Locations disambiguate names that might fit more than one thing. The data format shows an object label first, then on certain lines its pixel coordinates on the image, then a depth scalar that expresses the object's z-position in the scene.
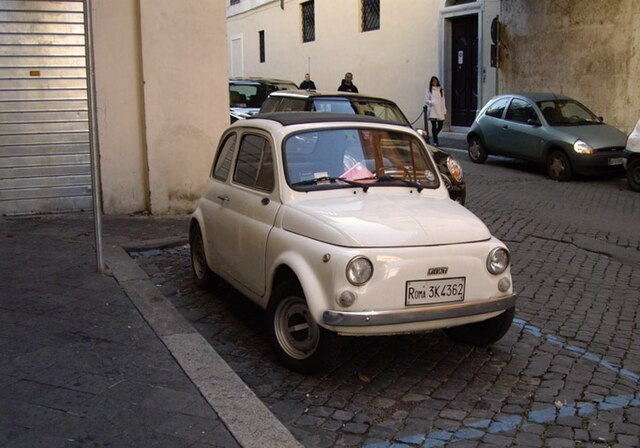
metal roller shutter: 9.97
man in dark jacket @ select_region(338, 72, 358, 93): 20.19
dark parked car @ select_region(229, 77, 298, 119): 16.89
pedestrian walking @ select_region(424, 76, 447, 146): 19.41
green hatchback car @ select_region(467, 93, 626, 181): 13.99
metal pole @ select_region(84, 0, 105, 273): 6.67
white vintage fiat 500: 4.43
